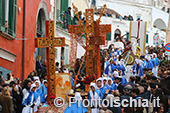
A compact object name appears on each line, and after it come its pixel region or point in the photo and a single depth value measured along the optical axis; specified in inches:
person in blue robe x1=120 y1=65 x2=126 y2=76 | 918.4
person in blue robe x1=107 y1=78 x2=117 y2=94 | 651.5
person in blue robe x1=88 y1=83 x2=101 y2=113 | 577.6
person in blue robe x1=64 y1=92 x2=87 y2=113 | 544.1
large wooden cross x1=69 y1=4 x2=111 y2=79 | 759.7
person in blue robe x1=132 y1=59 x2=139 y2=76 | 949.1
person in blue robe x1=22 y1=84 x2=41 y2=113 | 561.8
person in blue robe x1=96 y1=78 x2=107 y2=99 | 620.4
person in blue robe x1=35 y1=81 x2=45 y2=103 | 596.9
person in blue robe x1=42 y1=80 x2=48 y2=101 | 646.2
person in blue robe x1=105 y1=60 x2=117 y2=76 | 912.9
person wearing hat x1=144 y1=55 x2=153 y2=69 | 1009.8
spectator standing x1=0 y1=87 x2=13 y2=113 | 491.8
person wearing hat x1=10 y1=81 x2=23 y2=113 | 558.9
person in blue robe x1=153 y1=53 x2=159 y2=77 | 1027.6
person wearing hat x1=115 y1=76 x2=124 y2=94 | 622.8
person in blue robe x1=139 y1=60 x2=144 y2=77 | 944.8
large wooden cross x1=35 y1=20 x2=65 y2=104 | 619.5
